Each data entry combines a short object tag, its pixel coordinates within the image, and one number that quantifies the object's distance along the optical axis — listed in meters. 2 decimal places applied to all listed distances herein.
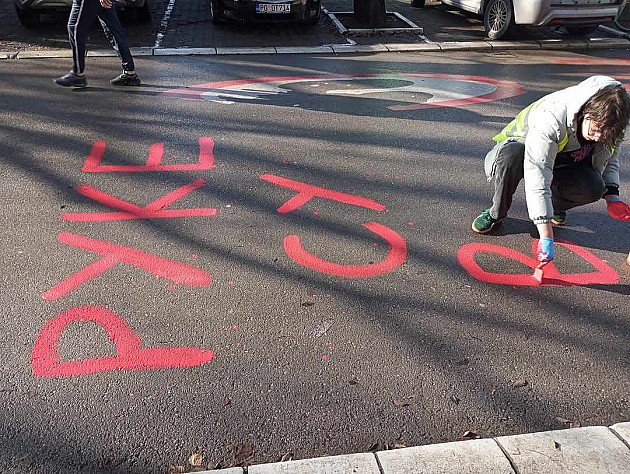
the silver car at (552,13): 9.45
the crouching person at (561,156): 2.96
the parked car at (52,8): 9.52
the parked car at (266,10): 10.17
